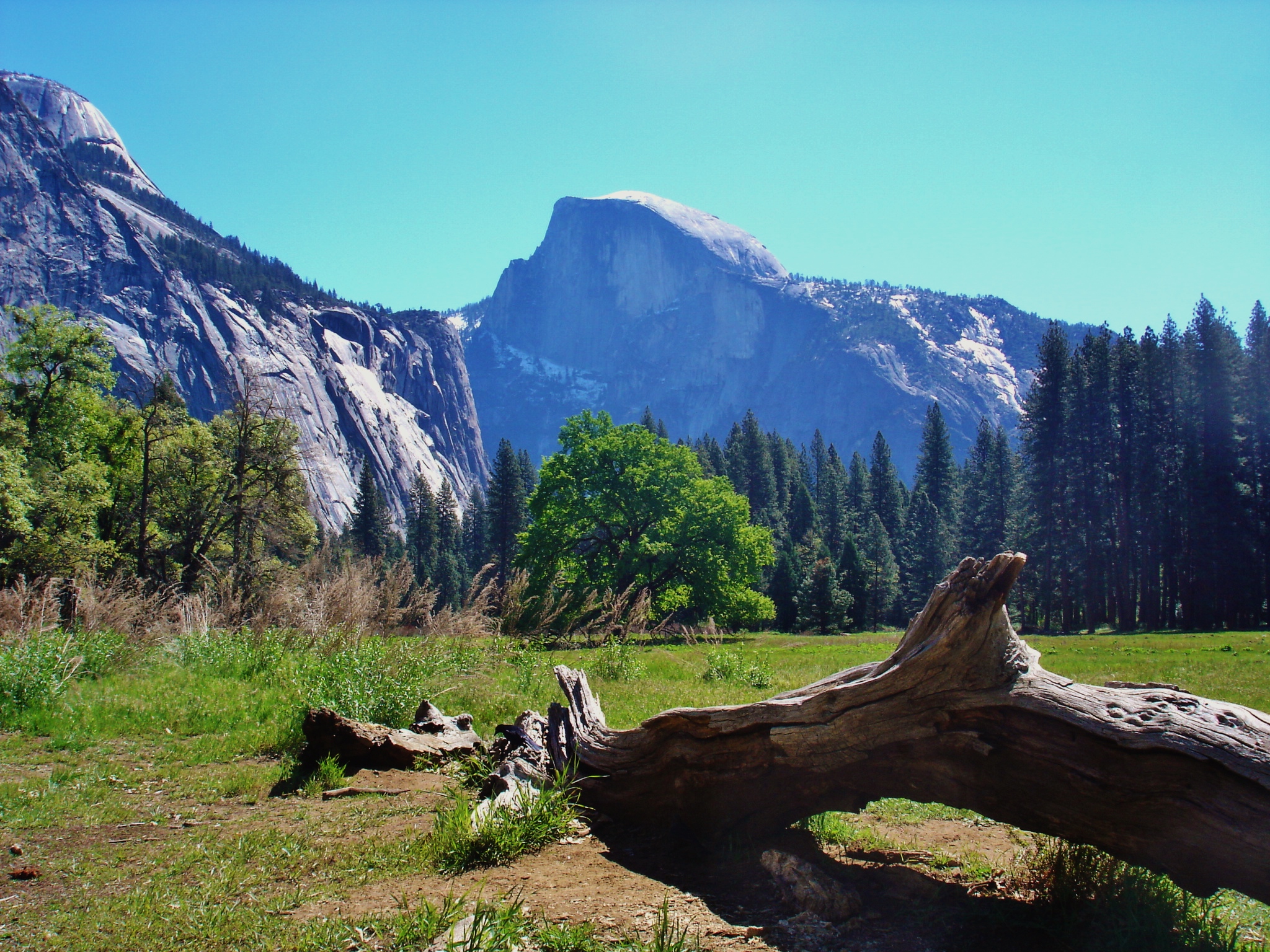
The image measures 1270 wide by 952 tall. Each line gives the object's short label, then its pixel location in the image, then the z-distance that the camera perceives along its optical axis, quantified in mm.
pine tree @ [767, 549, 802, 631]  57031
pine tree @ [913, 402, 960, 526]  75938
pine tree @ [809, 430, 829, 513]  88812
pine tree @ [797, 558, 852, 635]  52438
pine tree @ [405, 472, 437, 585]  82500
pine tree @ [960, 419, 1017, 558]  56875
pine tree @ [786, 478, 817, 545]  81500
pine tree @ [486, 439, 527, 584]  71688
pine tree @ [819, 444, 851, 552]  81438
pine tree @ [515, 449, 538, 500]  87562
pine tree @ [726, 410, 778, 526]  84375
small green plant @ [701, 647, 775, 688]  12812
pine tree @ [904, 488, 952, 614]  61281
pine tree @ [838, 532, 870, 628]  57750
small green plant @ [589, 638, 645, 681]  12391
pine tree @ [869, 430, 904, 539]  82750
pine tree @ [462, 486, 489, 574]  85375
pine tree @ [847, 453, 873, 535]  83688
